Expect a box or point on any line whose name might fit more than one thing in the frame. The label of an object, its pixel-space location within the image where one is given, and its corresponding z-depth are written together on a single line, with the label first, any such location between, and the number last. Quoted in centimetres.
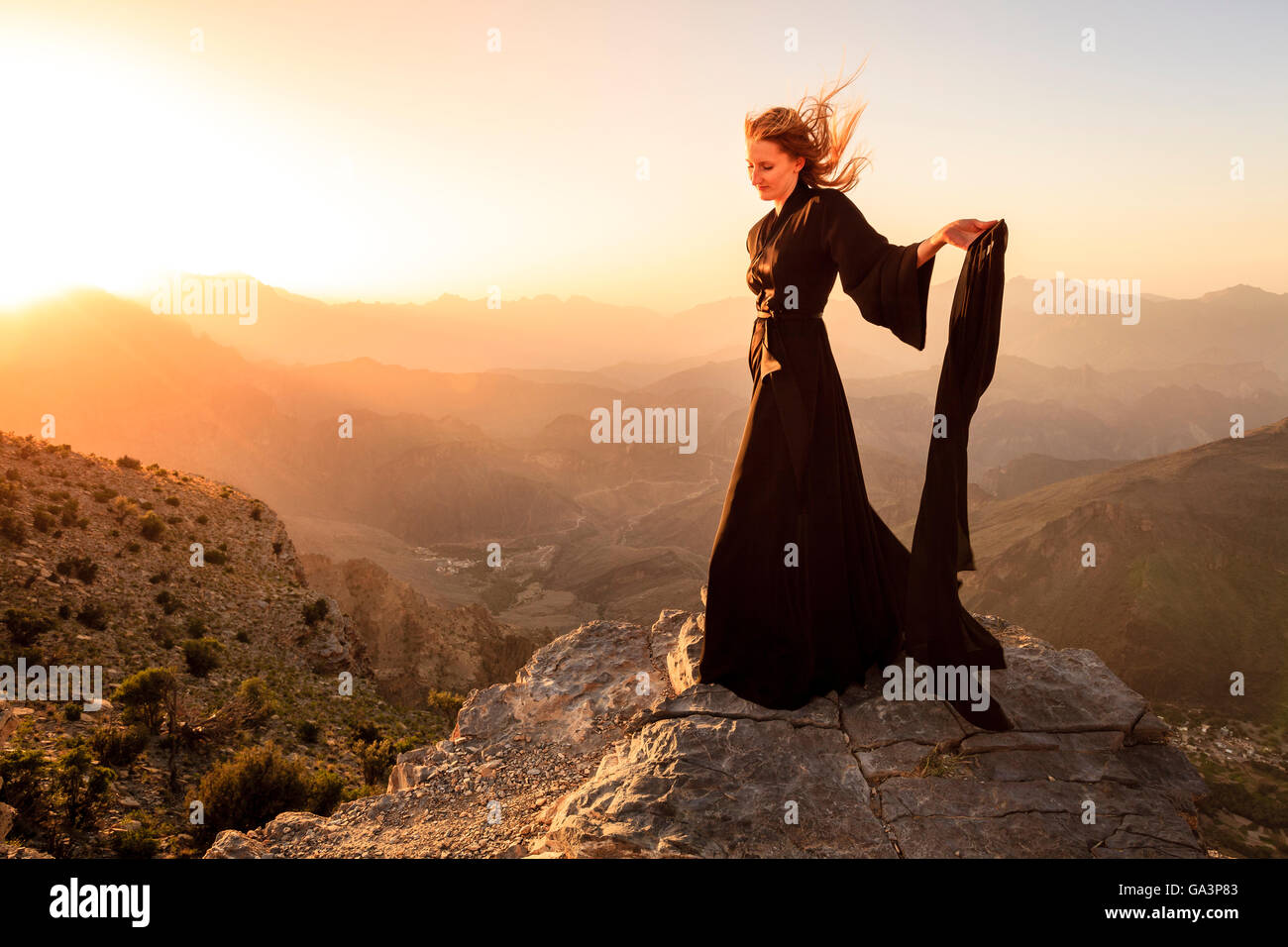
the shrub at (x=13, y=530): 1522
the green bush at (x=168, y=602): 1595
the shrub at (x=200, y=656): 1427
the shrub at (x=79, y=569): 1507
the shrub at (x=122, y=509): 1842
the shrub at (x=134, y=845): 770
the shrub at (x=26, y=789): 743
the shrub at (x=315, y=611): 1892
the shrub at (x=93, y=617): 1386
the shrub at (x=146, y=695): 1118
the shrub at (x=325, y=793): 970
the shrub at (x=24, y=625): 1271
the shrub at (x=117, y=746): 1004
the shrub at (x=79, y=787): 791
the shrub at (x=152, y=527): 1839
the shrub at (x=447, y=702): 2012
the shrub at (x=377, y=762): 1248
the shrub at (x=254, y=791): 914
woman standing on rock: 352
